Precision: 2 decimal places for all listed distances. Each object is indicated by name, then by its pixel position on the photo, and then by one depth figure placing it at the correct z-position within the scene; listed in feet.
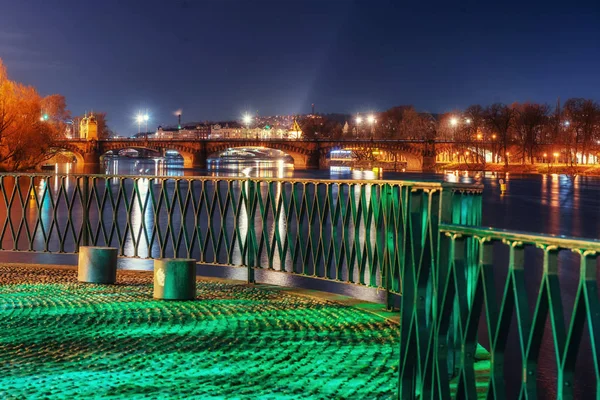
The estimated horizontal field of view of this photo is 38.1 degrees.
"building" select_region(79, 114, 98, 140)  496.64
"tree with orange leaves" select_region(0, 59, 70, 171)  240.94
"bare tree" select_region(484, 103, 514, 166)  449.89
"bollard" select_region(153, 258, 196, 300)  34.47
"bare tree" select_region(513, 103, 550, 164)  458.09
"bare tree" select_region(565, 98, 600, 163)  452.35
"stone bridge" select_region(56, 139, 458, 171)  455.63
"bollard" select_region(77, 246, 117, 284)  39.55
